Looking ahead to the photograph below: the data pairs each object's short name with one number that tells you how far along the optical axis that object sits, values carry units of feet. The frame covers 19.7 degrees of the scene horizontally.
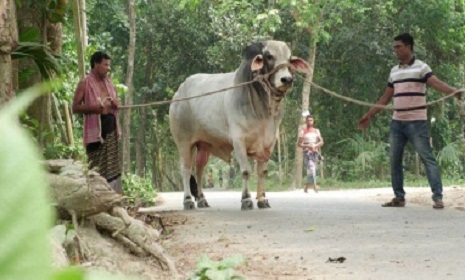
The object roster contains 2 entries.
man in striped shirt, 43.82
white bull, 46.08
